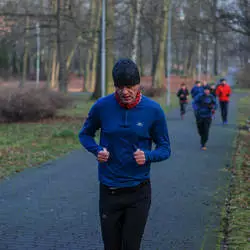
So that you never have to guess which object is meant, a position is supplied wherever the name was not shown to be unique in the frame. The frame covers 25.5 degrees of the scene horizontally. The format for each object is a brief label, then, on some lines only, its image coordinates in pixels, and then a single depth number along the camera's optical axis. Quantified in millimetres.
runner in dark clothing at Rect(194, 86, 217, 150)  14414
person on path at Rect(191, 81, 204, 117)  22234
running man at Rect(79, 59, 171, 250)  3965
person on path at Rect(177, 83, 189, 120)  25045
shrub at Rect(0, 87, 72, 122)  20828
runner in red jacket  22062
